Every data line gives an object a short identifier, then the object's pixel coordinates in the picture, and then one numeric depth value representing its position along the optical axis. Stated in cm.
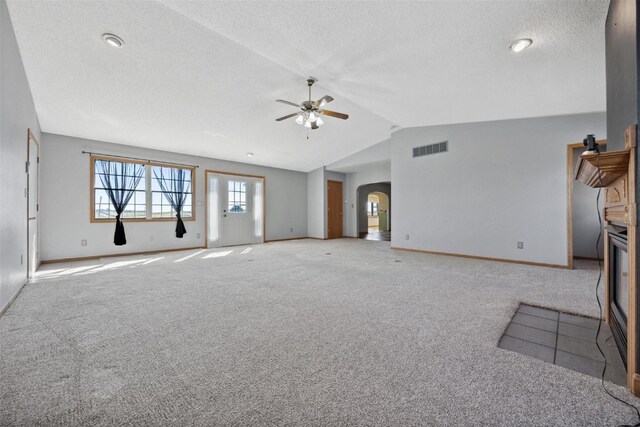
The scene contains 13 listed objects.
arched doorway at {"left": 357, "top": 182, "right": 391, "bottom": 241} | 1095
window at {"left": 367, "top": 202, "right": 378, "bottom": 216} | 1797
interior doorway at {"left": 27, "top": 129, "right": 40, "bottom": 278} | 390
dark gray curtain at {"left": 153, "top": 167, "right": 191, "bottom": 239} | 663
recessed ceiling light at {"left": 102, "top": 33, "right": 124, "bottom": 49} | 303
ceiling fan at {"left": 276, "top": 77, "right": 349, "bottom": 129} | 418
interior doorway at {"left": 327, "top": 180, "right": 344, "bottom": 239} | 975
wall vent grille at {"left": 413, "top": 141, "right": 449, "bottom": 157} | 616
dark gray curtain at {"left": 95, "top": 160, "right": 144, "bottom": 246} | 584
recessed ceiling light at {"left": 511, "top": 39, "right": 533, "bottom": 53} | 276
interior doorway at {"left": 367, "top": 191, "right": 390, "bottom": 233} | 1401
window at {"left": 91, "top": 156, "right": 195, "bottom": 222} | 577
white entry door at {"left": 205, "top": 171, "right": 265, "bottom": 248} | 755
